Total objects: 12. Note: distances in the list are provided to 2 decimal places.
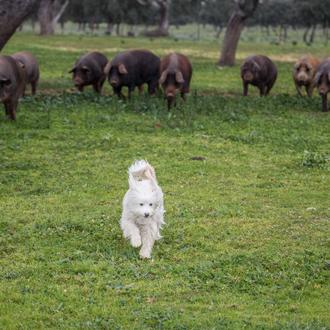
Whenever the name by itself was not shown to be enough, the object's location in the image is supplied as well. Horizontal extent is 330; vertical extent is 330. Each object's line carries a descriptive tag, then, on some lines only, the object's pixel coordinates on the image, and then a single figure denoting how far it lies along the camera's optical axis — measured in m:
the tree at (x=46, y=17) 52.97
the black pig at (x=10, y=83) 16.80
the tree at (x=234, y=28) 30.55
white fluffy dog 8.53
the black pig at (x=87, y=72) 21.92
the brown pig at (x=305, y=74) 22.92
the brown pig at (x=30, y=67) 20.88
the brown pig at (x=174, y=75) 19.38
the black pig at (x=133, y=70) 20.92
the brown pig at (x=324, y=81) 20.28
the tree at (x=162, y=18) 53.86
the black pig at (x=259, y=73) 22.77
